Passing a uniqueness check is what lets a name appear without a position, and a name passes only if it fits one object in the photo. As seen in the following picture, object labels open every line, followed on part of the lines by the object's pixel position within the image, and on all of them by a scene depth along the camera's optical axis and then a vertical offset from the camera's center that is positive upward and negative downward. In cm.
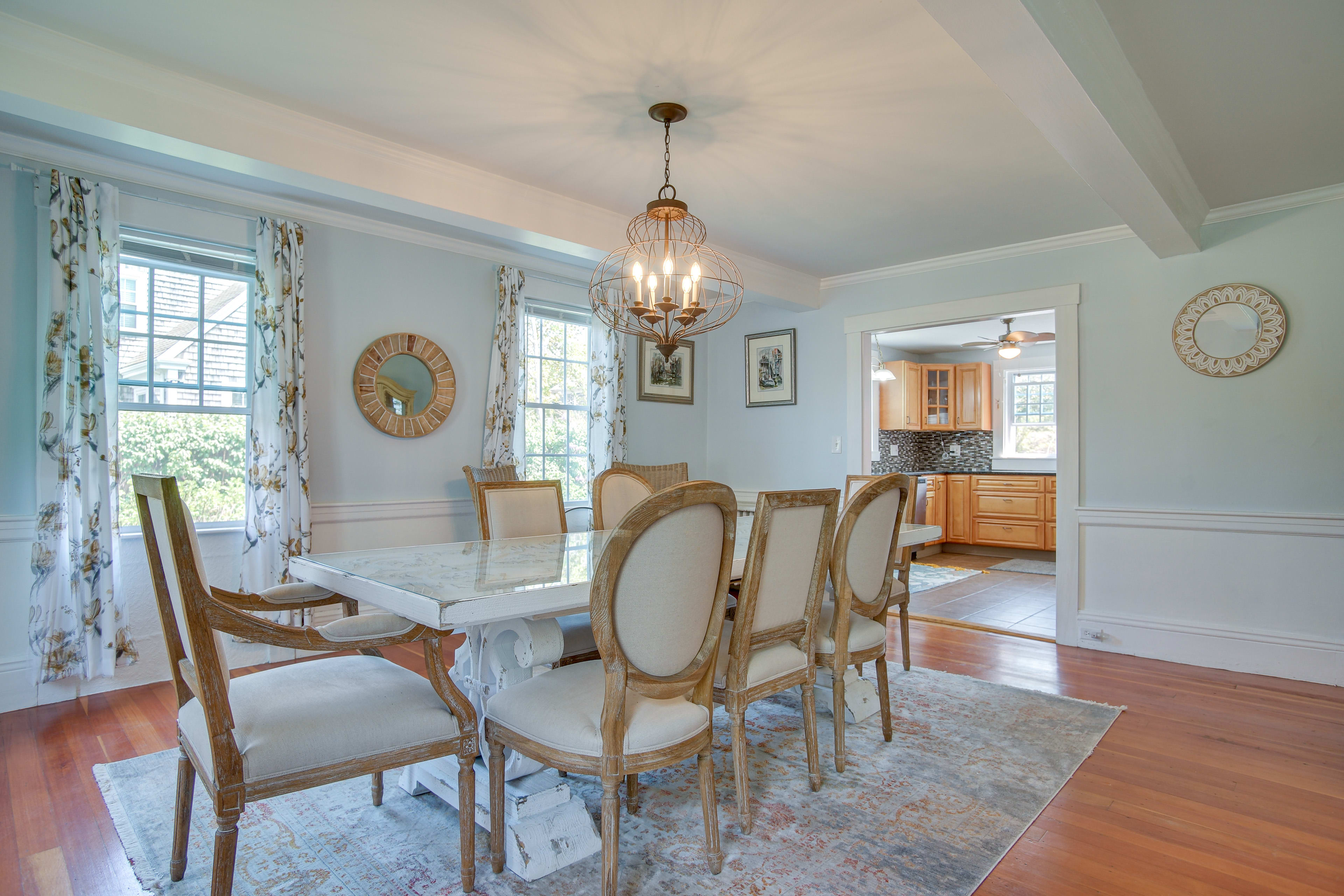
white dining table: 158 -39
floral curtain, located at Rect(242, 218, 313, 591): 356 +14
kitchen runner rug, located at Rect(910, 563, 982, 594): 594 -113
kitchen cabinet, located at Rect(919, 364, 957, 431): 827 +65
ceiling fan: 667 +109
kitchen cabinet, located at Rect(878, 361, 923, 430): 809 +63
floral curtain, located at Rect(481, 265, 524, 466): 445 +50
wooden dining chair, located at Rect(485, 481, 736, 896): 156 -52
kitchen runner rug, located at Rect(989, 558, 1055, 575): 678 -114
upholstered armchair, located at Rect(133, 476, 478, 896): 141 -57
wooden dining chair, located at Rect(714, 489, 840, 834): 199 -48
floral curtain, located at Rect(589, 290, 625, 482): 512 +39
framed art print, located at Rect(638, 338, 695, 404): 557 +64
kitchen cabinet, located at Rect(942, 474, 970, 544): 788 -65
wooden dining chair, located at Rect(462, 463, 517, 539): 417 -12
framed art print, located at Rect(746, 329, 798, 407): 554 +67
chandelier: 267 +104
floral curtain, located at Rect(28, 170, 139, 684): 300 +2
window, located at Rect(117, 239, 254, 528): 336 +39
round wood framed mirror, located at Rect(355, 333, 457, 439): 402 +41
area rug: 175 -107
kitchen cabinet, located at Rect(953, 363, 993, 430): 810 +65
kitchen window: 803 +44
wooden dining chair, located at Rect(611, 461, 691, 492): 512 -15
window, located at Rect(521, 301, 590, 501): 486 +40
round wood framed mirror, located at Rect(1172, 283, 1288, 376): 356 +63
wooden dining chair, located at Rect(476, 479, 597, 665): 315 -26
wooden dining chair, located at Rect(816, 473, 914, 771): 233 -45
